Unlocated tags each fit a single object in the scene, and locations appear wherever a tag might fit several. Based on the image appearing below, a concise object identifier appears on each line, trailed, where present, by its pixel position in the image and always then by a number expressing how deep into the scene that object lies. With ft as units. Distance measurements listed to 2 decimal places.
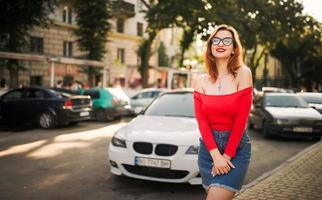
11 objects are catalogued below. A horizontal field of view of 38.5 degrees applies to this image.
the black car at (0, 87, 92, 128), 52.90
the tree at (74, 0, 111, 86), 116.57
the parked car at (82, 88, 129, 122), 64.59
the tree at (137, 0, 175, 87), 53.83
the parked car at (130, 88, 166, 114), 75.36
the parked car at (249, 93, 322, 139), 45.09
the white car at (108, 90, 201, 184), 21.98
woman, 11.02
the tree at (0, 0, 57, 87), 78.89
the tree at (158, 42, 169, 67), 193.16
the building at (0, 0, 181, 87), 115.32
